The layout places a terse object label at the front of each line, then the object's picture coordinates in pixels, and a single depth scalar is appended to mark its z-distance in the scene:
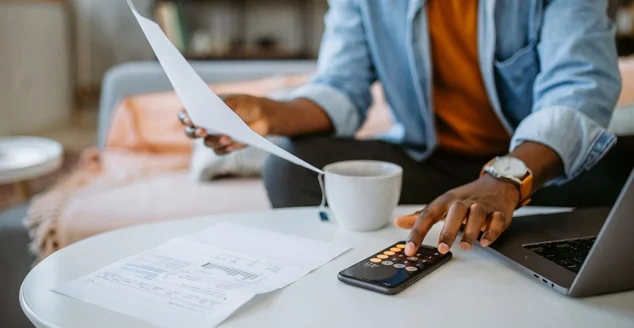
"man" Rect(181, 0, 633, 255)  0.87
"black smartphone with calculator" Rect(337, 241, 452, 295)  0.57
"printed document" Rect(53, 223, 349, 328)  0.53
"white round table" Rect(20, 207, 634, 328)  0.52
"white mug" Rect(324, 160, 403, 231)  0.74
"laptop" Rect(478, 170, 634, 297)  0.50
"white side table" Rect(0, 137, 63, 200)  1.53
